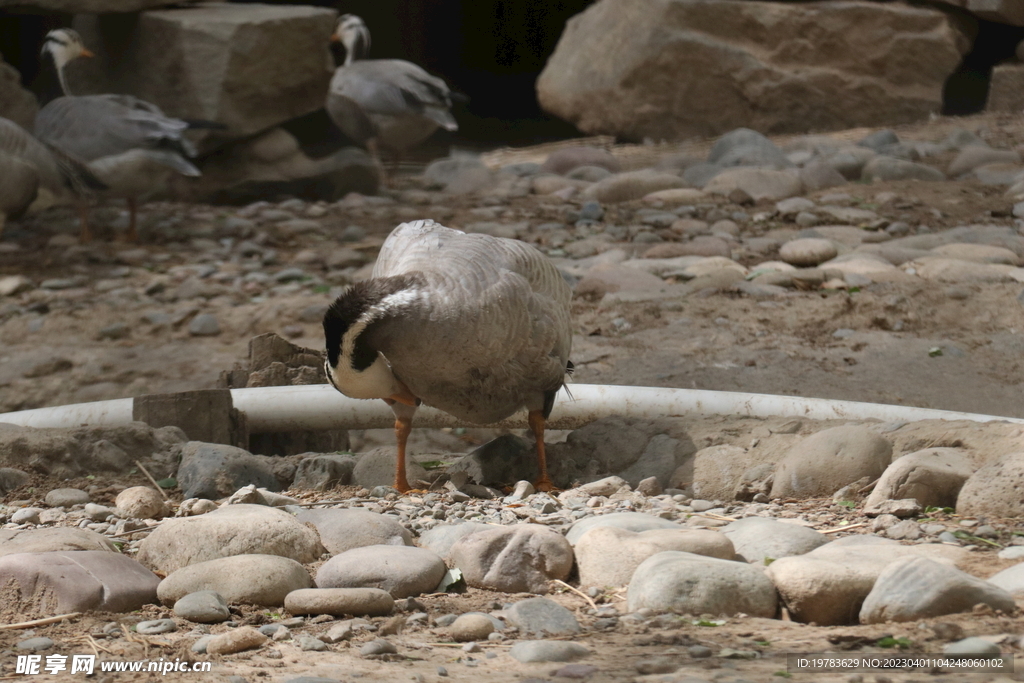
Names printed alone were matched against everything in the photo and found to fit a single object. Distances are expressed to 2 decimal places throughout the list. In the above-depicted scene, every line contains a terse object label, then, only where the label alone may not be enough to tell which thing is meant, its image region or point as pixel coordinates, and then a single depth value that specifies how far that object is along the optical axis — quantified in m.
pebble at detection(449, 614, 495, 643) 5.02
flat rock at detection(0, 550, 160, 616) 5.27
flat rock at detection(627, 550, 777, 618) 5.06
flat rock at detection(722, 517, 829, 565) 5.71
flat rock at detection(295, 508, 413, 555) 6.26
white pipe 9.09
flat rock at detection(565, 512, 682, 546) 6.10
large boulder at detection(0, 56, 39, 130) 19.70
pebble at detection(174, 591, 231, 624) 5.21
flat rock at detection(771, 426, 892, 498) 6.94
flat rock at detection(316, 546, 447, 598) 5.60
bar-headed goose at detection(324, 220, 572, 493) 7.13
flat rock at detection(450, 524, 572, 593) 5.79
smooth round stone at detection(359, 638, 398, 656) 4.74
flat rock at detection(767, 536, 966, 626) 4.99
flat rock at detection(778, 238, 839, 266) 14.80
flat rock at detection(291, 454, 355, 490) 7.95
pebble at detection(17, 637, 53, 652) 4.80
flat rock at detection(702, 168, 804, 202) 19.31
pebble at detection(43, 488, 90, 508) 7.20
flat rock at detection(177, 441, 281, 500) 7.48
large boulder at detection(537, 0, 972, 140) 26.53
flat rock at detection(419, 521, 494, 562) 6.18
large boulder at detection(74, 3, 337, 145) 20.37
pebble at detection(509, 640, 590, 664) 4.57
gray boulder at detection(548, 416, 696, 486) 7.94
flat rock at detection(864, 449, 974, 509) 6.40
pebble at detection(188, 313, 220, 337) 13.98
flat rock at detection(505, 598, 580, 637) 5.11
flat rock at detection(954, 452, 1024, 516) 6.04
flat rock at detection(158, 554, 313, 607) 5.42
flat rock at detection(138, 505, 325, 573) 5.90
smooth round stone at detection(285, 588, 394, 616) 5.30
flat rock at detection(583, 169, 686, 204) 19.87
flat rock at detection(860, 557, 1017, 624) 4.65
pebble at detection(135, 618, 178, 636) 5.06
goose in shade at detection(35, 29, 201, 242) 17.61
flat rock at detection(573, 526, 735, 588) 5.60
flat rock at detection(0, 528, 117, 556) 5.77
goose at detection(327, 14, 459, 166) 22.19
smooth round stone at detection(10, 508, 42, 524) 6.73
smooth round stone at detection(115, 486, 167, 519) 6.98
